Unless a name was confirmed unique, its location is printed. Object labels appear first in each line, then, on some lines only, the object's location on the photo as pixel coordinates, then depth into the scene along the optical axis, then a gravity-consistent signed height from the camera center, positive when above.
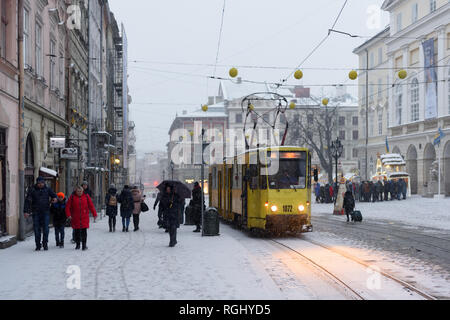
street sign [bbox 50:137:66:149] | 21.23 +0.92
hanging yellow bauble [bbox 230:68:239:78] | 25.84 +4.07
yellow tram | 17.75 -0.57
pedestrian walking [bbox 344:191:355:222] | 25.77 -1.43
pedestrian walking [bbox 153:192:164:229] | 22.03 -1.79
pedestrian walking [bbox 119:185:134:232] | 20.36 -1.14
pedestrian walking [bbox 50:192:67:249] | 15.40 -1.17
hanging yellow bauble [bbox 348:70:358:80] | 26.97 +4.11
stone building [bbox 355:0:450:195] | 45.94 +6.75
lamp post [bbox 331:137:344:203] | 36.44 +1.30
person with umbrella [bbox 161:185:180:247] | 15.46 -1.01
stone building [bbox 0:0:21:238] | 15.69 +1.29
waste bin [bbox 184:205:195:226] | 23.64 -1.85
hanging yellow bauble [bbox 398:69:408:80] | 27.66 +4.22
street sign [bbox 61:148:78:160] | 23.09 +0.63
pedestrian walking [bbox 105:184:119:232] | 20.33 -1.13
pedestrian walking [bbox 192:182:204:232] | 20.88 -1.23
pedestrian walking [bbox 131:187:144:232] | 21.02 -1.17
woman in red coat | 14.65 -1.00
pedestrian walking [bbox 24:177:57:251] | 14.62 -0.90
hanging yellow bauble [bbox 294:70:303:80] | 26.30 +4.04
